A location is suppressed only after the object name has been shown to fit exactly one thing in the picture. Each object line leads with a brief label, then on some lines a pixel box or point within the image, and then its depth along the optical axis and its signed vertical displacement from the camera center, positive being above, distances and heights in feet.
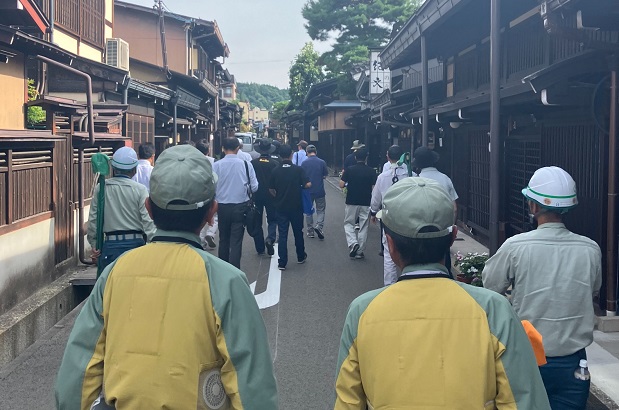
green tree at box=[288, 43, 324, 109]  207.10 +26.75
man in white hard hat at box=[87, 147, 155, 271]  23.35 -1.55
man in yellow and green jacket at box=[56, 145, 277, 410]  8.43 -2.06
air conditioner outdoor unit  58.49 +9.22
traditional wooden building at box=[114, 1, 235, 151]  78.02 +14.24
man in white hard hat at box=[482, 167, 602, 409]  12.30 -2.07
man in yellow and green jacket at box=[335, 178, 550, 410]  7.38 -1.85
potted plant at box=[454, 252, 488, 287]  28.58 -4.07
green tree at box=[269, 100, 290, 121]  272.31 +22.18
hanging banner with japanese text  90.79 +11.18
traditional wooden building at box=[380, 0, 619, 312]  24.44 +2.91
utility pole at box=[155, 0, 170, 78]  83.29 +17.41
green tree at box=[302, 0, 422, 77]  122.11 +24.67
